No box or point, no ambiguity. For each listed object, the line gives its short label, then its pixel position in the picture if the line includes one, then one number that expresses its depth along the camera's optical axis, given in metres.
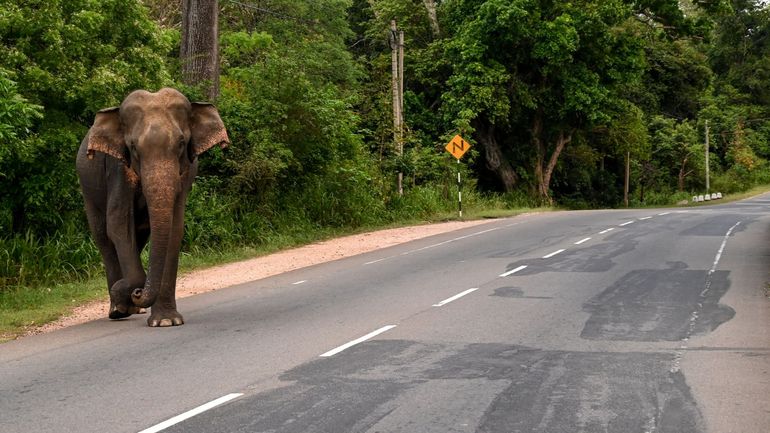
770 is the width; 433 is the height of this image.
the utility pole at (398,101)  34.78
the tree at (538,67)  43.06
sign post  36.28
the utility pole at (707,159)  77.85
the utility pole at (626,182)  64.06
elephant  10.52
